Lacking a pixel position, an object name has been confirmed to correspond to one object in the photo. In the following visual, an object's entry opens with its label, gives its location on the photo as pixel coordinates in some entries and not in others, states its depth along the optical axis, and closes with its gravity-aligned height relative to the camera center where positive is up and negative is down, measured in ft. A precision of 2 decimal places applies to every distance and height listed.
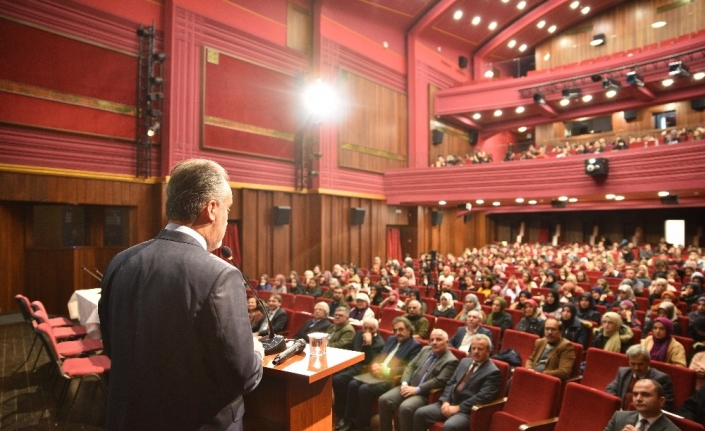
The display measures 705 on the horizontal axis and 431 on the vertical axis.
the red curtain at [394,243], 49.44 -1.97
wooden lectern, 5.62 -2.19
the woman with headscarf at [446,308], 20.56 -3.69
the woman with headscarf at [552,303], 20.21 -3.40
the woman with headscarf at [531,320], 17.61 -3.61
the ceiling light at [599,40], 60.99 +24.00
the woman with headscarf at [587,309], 18.55 -3.36
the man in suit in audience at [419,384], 12.42 -4.42
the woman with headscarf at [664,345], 14.11 -3.68
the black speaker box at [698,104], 51.93 +13.50
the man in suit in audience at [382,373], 13.60 -4.48
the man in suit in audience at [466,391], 11.57 -4.21
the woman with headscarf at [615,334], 15.16 -3.54
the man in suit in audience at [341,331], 16.20 -3.74
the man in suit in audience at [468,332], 15.87 -3.70
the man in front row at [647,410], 9.04 -3.58
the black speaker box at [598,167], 36.40 +4.51
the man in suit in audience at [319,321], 17.56 -3.64
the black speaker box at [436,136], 53.83 +10.11
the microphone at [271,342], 5.99 -1.54
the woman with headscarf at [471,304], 18.85 -3.17
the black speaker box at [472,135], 61.82 +11.77
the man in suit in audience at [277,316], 19.76 -3.87
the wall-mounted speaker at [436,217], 52.49 +0.85
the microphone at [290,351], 5.65 -1.60
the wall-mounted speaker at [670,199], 38.70 +2.17
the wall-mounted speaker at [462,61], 60.39 +20.94
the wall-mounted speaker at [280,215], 37.58 +0.75
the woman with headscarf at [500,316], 18.97 -3.72
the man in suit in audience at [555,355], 13.47 -3.86
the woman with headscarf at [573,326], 16.61 -3.63
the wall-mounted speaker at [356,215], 43.80 +0.88
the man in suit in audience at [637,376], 11.23 -3.64
